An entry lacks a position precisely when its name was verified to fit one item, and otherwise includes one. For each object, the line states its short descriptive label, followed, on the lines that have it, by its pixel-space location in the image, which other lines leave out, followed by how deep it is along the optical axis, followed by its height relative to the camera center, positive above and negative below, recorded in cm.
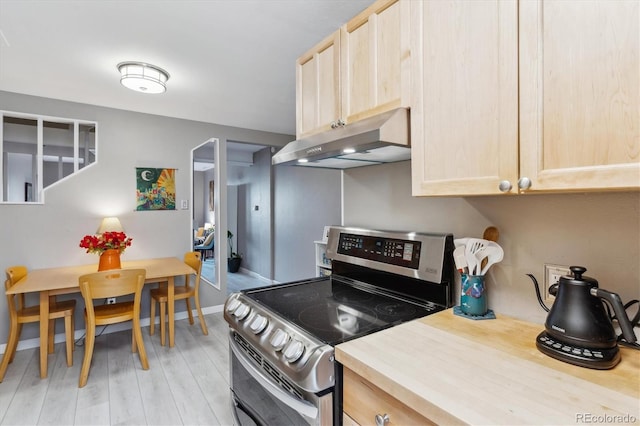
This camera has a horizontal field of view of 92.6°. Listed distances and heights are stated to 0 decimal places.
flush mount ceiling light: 222 +103
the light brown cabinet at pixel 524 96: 68 +31
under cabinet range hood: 108 +26
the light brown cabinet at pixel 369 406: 75 -51
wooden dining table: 223 -52
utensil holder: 113 -31
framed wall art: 329 +27
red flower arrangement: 257 -25
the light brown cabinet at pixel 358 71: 115 +61
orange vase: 267 -41
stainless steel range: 93 -41
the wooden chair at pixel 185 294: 284 -79
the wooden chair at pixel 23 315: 233 -79
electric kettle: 76 -30
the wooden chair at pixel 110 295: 217 -60
